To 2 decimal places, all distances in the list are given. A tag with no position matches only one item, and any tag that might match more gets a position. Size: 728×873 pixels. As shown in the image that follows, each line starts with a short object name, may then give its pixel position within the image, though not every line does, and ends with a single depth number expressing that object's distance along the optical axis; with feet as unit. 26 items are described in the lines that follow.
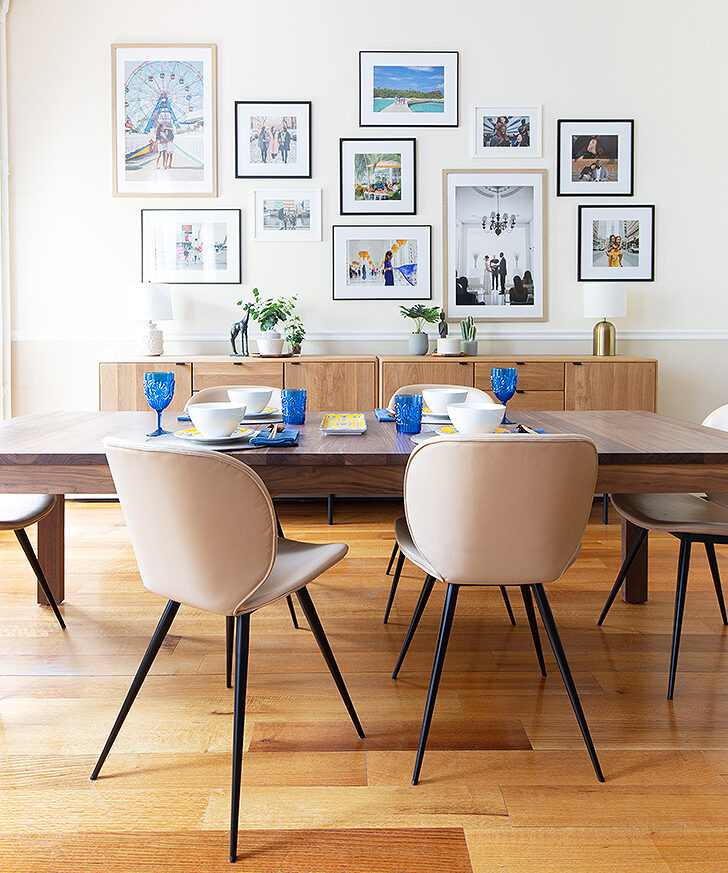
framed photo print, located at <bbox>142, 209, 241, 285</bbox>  15.43
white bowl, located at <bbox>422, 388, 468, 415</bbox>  8.13
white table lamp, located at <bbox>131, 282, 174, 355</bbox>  14.42
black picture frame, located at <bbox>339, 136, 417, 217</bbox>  15.28
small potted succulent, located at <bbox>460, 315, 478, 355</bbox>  14.84
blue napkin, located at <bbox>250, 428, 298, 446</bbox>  6.37
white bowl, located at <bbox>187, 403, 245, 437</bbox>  6.39
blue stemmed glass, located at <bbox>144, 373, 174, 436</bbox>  7.17
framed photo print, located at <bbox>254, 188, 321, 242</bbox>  15.40
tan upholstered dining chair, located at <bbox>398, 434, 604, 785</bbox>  5.20
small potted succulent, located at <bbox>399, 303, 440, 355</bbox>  14.79
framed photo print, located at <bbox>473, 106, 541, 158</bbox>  15.28
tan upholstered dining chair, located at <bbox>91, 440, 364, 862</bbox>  4.90
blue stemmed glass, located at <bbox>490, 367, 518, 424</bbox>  7.80
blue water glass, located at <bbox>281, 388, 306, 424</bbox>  7.75
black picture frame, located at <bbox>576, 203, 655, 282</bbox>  15.44
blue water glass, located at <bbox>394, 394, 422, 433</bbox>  6.95
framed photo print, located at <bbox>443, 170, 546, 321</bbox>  15.42
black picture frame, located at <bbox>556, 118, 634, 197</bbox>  15.29
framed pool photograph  15.14
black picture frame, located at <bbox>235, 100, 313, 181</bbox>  15.23
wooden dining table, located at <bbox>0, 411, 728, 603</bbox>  5.91
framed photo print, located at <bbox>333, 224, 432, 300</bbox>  15.48
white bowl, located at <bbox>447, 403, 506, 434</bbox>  6.34
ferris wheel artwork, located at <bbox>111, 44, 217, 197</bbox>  15.17
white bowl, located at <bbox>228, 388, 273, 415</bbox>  8.15
